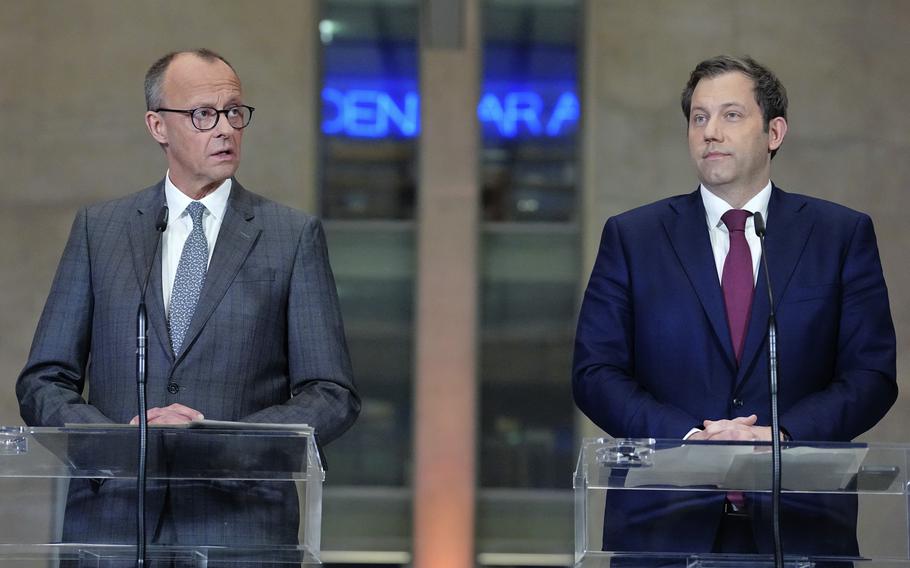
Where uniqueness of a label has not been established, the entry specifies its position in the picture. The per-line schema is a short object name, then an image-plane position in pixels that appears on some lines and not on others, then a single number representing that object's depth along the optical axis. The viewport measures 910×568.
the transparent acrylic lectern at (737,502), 5.53
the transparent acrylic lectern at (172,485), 5.61
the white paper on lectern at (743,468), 5.56
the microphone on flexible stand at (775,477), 5.45
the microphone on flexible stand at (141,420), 5.46
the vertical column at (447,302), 16.20
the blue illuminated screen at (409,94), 16.90
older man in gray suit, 7.03
